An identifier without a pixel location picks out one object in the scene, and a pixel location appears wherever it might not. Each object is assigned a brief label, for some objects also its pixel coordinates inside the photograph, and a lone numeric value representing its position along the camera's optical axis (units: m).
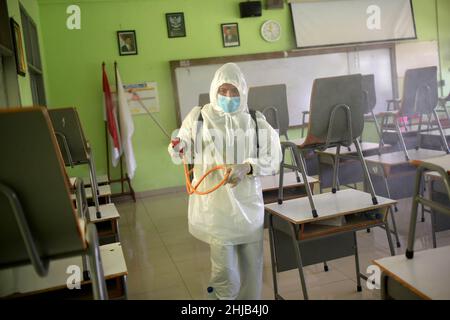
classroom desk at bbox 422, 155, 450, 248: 3.15
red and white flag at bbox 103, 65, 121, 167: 5.75
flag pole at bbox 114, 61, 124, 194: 5.86
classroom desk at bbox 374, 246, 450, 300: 1.34
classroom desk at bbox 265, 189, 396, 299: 2.33
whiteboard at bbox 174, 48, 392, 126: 6.32
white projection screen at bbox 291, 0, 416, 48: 6.64
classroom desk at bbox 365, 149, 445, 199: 3.76
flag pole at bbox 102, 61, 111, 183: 6.00
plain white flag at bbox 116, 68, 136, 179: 5.79
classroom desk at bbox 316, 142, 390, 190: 4.24
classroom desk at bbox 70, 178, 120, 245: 2.64
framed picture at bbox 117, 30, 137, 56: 6.05
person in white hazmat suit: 2.24
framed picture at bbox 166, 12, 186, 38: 6.20
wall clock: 6.53
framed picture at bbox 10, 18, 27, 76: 3.43
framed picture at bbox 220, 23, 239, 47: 6.39
